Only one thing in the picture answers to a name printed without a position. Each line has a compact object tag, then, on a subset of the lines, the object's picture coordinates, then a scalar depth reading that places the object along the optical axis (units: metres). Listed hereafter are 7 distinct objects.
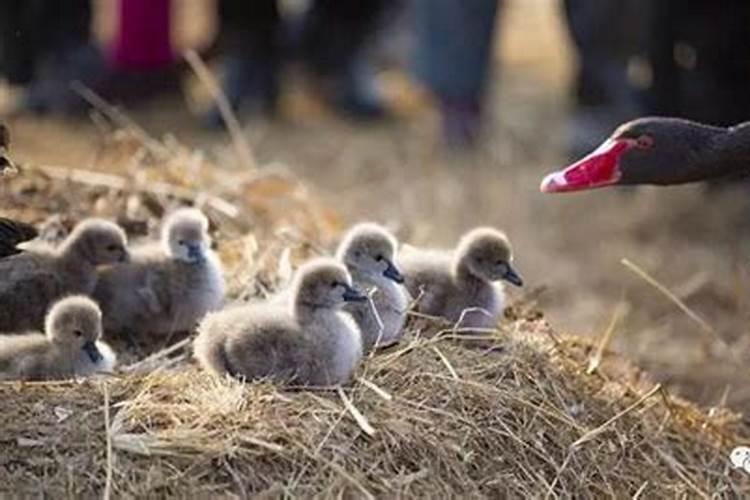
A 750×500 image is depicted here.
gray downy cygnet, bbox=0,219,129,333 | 9.89
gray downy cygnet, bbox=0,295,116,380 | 9.18
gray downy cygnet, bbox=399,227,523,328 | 9.86
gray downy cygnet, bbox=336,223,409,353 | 9.39
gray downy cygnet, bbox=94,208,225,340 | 10.20
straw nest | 8.21
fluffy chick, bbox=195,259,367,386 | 8.82
